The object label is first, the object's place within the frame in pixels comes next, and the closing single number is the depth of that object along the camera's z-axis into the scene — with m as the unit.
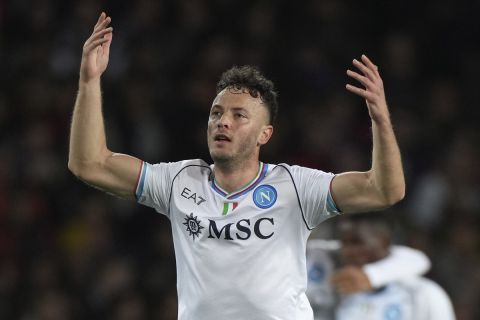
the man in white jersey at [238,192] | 8.64
